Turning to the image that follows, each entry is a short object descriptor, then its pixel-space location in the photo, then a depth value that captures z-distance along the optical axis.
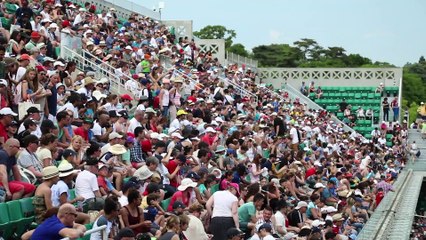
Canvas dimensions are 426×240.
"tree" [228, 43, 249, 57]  91.00
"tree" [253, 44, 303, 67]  97.25
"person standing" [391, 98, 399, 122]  46.00
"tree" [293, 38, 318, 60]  107.88
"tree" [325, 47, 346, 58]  106.69
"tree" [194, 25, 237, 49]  102.00
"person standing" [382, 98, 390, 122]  45.78
